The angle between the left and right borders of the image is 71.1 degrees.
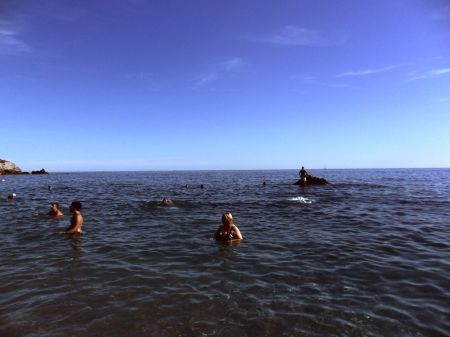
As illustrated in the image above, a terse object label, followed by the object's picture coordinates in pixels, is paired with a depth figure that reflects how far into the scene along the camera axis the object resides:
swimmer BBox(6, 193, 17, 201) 27.37
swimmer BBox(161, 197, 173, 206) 23.44
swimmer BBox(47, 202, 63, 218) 18.38
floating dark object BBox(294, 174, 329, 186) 45.81
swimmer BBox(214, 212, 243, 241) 12.54
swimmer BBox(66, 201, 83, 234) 13.95
